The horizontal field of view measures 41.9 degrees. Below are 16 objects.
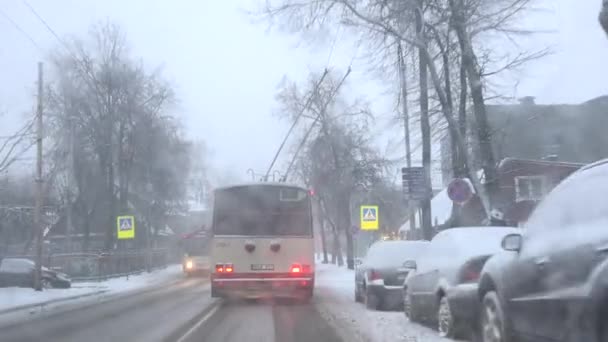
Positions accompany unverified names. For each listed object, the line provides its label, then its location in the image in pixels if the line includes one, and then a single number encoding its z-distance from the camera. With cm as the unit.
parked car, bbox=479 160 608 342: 586
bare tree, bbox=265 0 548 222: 1797
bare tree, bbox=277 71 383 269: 4388
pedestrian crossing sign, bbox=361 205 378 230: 2952
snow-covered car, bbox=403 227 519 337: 1010
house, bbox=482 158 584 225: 2688
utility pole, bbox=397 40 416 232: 2011
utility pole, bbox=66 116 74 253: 4000
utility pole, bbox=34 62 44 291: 2673
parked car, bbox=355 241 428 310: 1617
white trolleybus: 1897
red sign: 1697
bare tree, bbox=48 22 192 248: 4450
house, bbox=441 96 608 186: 2052
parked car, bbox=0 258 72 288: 3048
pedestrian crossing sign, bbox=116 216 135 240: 3803
